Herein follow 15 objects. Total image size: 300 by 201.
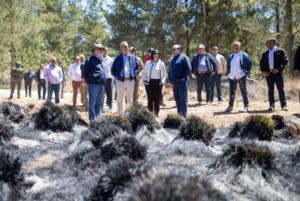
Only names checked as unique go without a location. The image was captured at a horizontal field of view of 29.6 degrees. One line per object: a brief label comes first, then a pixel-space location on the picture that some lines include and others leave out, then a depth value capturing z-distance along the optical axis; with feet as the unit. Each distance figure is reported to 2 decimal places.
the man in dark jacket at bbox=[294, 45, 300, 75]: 38.94
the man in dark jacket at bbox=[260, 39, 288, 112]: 41.42
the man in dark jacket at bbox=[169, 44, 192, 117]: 39.47
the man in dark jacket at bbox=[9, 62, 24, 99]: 76.33
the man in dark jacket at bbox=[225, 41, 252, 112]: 43.98
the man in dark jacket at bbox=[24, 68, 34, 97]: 89.20
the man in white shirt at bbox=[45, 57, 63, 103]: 58.65
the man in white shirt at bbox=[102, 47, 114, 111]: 48.58
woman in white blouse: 40.81
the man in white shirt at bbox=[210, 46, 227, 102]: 53.42
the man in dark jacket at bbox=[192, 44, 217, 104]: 51.66
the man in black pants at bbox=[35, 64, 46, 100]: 78.23
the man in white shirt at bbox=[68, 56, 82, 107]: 55.77
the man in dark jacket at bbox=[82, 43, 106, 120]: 36.76
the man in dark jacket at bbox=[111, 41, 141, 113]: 40.22
